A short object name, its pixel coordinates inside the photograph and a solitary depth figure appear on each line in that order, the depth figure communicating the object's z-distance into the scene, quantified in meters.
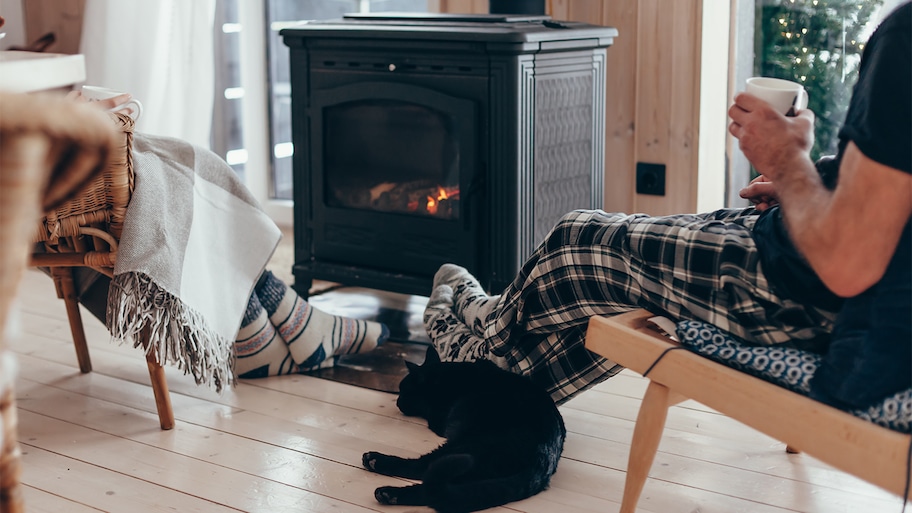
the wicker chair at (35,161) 0.61
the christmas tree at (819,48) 2.61
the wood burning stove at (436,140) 2.24
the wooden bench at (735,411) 1.12
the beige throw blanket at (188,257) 1.79
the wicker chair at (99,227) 1.72
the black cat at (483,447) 1.53
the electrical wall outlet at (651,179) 2.69
